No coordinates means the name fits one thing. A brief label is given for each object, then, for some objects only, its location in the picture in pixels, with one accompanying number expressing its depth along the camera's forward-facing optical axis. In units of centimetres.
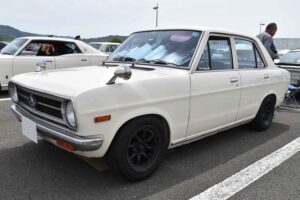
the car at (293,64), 737
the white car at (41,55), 746
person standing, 719
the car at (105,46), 1470
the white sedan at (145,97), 260
